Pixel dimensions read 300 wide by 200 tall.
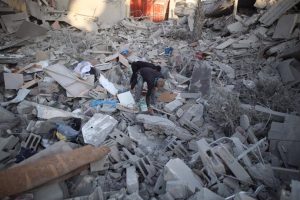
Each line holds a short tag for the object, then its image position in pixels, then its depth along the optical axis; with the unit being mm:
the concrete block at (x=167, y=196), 2811
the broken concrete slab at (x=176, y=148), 3783
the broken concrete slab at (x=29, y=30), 6810
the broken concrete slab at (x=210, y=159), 3092
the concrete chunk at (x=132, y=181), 3126
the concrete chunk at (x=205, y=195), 2631
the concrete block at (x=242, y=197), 2386
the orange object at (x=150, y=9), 9455
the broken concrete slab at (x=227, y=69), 5818
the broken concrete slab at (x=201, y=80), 5197
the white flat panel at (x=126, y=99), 4798
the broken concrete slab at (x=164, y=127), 4059
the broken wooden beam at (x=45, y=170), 2628
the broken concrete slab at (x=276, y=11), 6712
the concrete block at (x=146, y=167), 3390
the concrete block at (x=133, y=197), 2833
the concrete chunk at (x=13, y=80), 4987
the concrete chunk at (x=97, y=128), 3886
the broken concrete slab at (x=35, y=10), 7496
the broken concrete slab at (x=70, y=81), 4965
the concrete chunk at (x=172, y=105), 4684
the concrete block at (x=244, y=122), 4066
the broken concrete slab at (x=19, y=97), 4651
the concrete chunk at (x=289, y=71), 5266
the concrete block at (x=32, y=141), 3754
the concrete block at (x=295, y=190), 2281
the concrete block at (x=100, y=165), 3316
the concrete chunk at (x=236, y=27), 7577
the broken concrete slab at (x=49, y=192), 2806
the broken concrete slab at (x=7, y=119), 4081
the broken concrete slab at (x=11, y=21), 6791
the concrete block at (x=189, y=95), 5083
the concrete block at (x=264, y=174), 3050
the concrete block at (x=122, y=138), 3921
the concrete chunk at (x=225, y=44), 7022
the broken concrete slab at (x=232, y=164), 3023
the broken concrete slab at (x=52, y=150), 3183
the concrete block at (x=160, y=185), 3114
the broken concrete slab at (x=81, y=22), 8019
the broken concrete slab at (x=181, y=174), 2917
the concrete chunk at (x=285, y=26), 6386
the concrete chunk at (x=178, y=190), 2798
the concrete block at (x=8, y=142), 3596
